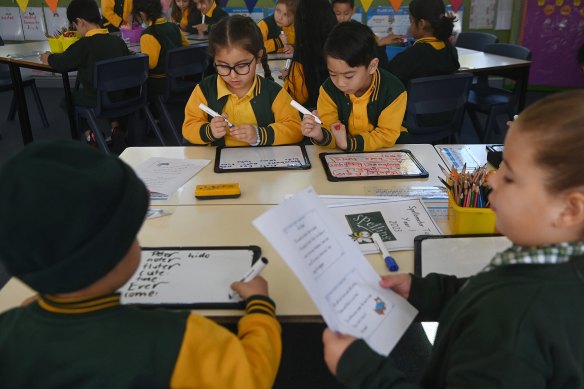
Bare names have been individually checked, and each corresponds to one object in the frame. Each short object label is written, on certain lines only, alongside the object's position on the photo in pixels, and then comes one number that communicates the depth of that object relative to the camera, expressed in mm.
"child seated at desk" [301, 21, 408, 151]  1862
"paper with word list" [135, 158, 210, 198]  1575
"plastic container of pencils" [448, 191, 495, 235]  1278
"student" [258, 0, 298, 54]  4016
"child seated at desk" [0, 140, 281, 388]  710
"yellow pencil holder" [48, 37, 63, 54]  3773
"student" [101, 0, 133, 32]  5098
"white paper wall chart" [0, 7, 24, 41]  5773
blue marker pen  1159
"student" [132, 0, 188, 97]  3891
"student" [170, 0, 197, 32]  5141
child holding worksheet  714
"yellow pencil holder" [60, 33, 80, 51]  3775
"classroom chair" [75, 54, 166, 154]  3227
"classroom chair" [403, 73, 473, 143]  2783
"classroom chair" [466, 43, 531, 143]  3557
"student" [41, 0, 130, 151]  3537
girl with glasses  1972
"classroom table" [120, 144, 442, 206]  1521
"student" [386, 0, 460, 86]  3098
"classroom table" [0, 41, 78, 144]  3666
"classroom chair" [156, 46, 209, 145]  3686
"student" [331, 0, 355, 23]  3850
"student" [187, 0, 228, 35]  4895
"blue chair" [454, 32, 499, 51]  4219
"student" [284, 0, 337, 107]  2775
